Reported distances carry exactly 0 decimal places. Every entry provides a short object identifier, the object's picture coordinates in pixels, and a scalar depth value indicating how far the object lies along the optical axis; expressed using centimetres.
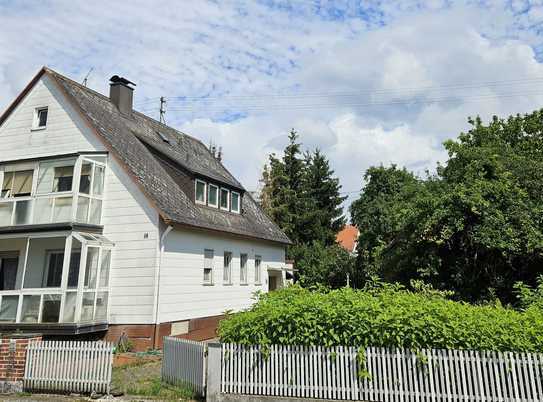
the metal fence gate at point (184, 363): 834
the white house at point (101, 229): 1315
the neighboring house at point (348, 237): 5716
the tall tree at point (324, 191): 3981
